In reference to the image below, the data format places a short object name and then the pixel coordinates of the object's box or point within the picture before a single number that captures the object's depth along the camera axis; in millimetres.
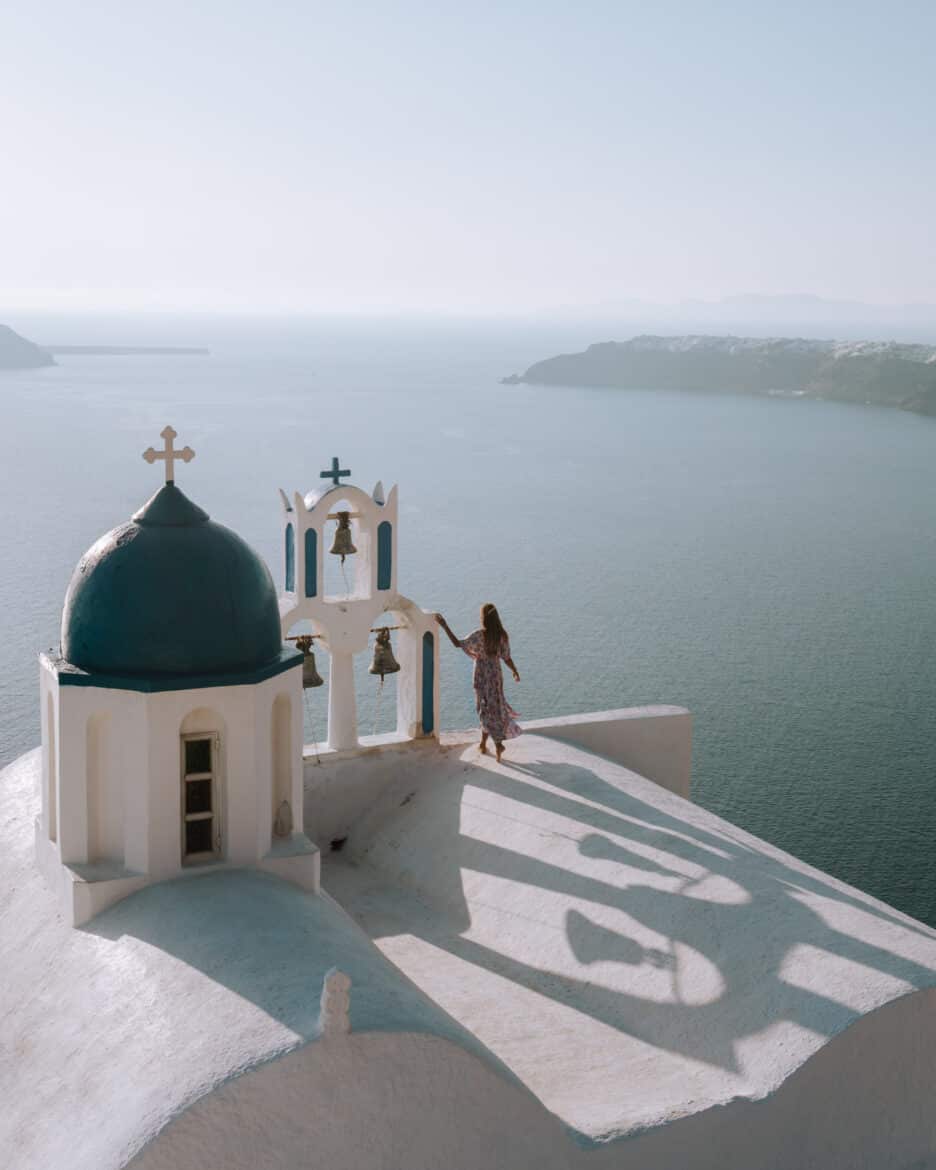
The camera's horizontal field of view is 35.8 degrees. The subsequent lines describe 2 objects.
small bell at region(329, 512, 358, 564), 8930
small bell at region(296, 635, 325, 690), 8586
